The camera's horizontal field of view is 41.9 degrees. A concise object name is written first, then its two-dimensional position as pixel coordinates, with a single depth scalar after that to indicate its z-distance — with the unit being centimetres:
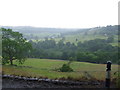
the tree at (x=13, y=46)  1324
